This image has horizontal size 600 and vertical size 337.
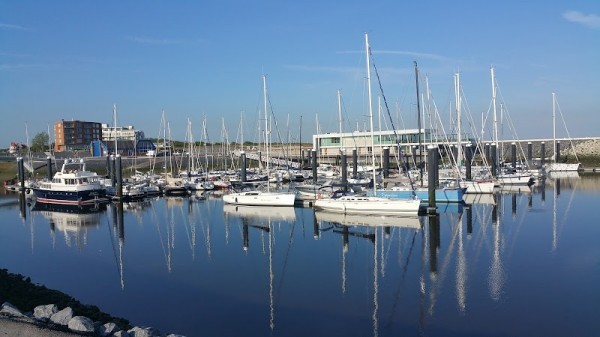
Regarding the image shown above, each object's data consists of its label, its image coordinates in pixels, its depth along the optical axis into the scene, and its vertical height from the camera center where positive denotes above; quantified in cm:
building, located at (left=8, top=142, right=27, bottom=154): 13165 +357
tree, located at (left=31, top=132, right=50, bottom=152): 12756 +437
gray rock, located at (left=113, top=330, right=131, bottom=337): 1224 -382
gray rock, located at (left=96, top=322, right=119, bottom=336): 1239 -378
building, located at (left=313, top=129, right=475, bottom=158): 8524 +130
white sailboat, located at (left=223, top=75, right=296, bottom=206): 4256 -345
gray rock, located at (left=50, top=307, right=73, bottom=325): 1290 -361
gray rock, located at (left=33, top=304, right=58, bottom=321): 1352 -368
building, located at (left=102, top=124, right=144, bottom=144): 14750 +692
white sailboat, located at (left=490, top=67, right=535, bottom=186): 5762 -340
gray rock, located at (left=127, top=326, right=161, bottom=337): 1252 -391
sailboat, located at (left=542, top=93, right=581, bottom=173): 7750 -344
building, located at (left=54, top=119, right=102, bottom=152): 13975 +652
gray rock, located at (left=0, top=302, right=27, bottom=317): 1312 -353
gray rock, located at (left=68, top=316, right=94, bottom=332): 1218 -360
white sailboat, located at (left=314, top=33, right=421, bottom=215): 3494 -350
